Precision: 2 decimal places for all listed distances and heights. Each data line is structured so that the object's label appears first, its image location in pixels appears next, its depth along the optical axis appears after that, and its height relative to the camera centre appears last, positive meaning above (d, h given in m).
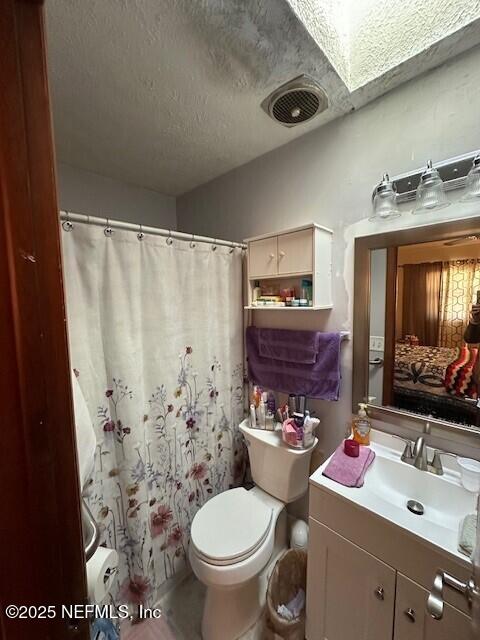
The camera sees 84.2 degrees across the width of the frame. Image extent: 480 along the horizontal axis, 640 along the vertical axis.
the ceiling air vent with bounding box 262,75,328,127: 1.08 +0.85
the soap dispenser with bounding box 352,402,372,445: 1.25 -0.61
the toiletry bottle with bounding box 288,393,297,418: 1.45 -0.58
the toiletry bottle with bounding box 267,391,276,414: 1.55 -0.60
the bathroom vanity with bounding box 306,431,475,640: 0.79 -0.86
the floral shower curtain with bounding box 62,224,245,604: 1.14 -0.39
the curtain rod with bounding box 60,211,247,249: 1.07 +0.34
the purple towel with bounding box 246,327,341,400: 1.38 -0.35
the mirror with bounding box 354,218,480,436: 1.04 -0.12
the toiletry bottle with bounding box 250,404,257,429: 1.54 -0.69
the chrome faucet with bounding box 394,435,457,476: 1.06 -0.66
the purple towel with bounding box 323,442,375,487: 1.03 -0.70
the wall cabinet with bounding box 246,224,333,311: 1.29 +0.20
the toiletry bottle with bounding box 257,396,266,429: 1.53 -0.66
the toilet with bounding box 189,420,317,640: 1.12 -1.07
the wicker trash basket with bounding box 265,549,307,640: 1.13 -1.36
